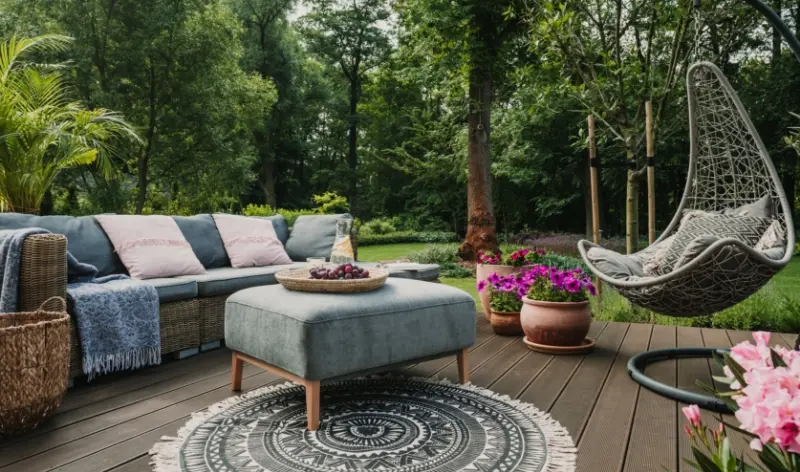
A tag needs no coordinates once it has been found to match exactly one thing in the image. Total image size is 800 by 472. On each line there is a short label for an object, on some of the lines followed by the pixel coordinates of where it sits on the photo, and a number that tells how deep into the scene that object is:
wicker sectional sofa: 2.51
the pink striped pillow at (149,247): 3.22
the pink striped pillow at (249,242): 3.88
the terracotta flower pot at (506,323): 3.56
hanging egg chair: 2.46
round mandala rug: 1.77
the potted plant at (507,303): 3.56
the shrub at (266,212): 10.62
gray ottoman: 2.07
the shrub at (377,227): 14.08
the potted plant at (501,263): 3.93
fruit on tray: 2.41
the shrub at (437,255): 7.79
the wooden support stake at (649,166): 3.82
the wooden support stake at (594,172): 4.14
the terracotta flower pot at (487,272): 3.90
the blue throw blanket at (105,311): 2.38
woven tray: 2.34
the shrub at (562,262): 6.08
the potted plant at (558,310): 3.08
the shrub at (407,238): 13.13
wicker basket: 1.92
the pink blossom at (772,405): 0.59
